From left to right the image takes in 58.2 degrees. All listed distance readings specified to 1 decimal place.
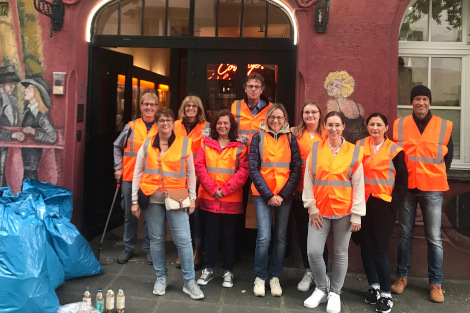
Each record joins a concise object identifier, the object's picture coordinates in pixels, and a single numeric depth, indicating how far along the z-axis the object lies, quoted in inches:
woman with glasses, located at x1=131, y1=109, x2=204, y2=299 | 160.1
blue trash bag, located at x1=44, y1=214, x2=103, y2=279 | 170.7
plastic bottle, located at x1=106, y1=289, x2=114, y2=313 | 145.3
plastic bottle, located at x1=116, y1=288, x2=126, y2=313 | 147.5
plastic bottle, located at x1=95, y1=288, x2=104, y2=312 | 143.4
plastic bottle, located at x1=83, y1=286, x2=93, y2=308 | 142.5
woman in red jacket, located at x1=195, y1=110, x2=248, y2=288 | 171.3
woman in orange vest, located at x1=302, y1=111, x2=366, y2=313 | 149.9
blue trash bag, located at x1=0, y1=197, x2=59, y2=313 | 139.0
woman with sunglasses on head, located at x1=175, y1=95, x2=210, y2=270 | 189.9
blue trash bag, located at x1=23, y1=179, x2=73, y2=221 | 181.8
